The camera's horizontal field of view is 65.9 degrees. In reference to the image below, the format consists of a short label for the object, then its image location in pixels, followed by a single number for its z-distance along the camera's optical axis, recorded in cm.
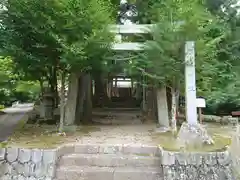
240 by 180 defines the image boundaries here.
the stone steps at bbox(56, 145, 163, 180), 347
